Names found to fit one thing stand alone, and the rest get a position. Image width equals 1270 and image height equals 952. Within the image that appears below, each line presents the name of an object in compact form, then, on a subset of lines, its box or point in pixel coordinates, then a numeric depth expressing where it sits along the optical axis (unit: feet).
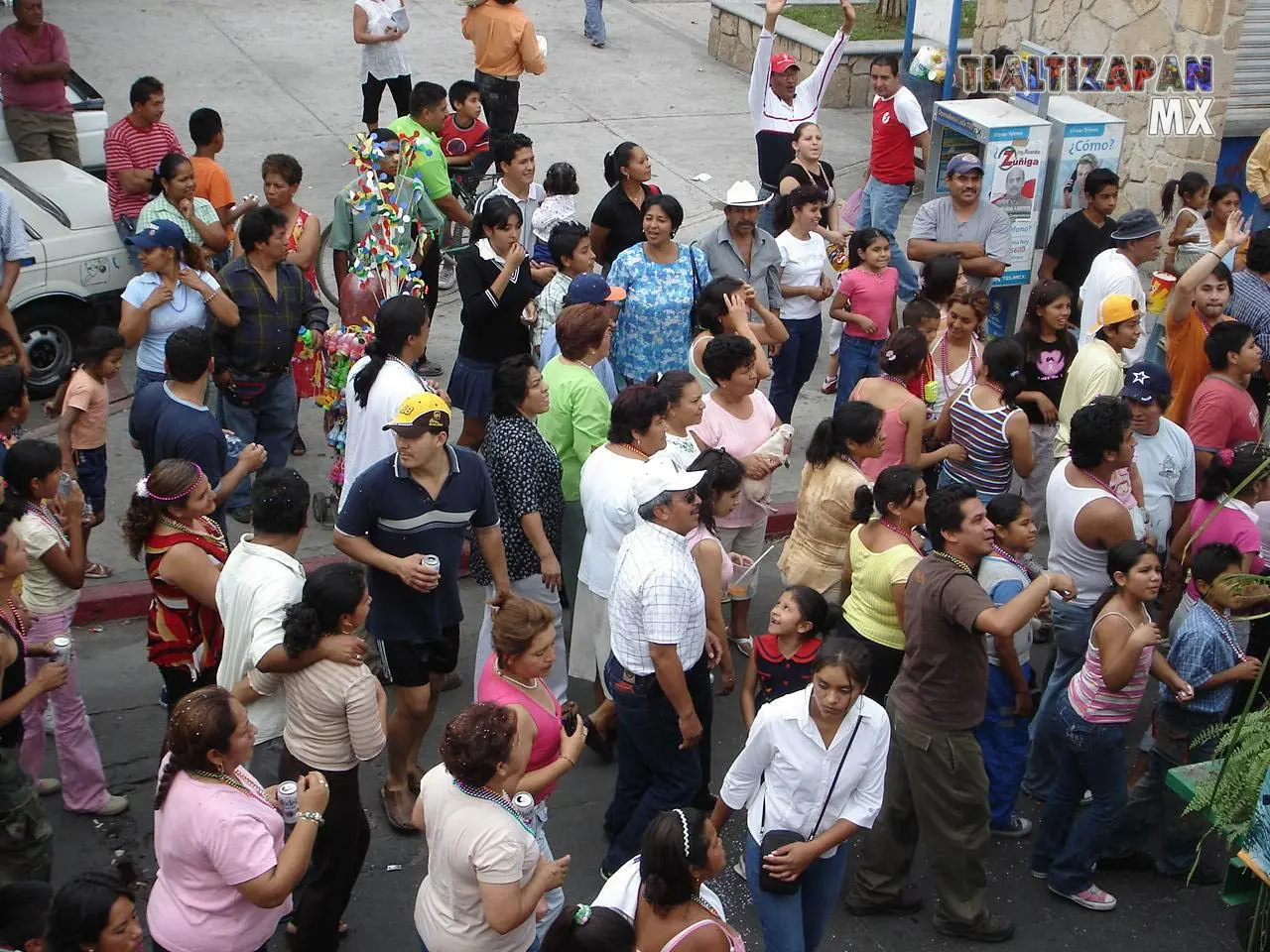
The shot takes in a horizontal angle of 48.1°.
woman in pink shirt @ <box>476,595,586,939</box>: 15.78
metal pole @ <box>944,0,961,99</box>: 39.22
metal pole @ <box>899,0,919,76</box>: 43.93
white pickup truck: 29.14
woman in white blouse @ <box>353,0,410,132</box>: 39.27
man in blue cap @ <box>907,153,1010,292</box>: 29.55
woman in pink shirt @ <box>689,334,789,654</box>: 22.00
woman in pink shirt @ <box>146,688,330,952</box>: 13.91
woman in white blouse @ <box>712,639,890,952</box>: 15.53
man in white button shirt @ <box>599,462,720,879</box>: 17.38
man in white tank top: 20.16
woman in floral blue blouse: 25.44
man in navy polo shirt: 18.52
